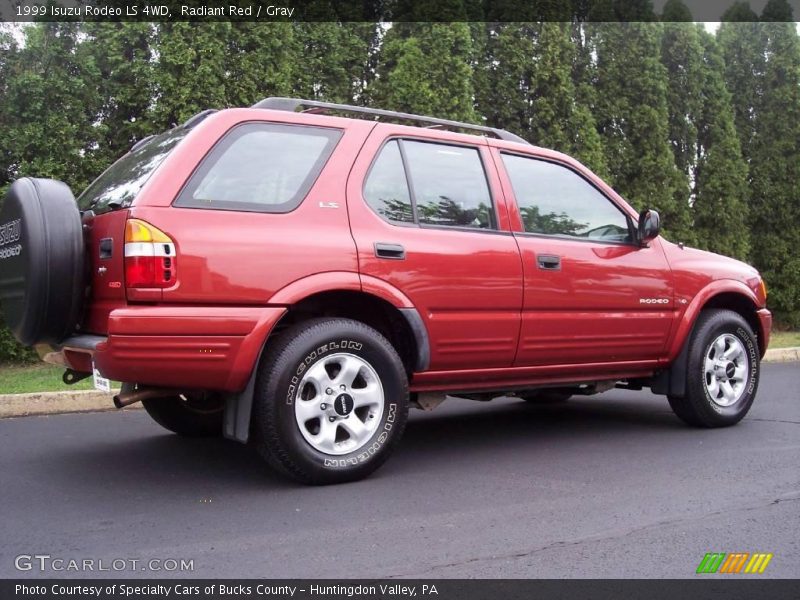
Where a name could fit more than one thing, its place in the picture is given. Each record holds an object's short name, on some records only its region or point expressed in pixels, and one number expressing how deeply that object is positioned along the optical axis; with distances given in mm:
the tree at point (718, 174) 13844
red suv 3542
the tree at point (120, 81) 9391
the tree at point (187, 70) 9344
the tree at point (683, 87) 14242
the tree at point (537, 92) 12586
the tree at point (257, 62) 9773
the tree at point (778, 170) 14227
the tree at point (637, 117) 13281
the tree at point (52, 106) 8773
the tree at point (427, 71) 11352
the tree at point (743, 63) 15023
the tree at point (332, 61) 10835
